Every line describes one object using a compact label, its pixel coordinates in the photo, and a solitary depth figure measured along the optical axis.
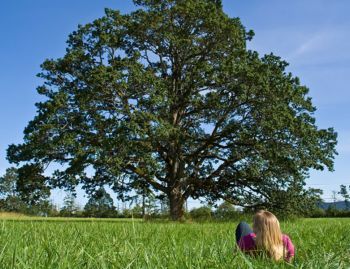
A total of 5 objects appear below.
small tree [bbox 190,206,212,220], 21.08
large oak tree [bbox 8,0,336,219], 21.84
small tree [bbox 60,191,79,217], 78.29
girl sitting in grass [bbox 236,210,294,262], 3.91
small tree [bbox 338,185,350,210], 56.59
